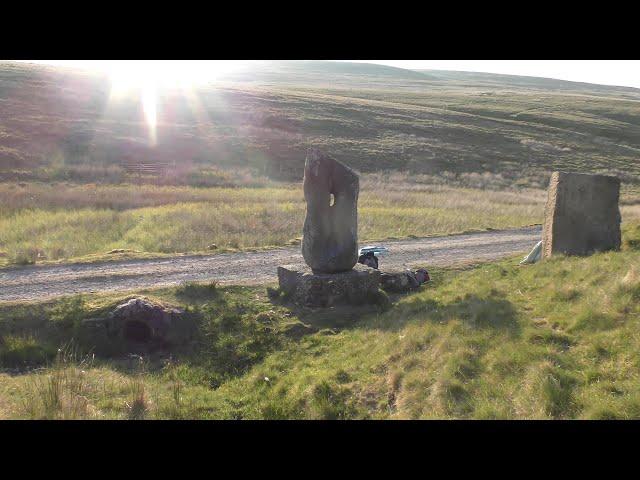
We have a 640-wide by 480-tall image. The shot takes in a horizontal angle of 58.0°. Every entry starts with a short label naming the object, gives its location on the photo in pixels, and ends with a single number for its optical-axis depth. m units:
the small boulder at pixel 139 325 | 12.08
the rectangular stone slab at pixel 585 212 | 14.12
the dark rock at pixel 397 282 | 15.30
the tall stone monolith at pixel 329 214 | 14.54
